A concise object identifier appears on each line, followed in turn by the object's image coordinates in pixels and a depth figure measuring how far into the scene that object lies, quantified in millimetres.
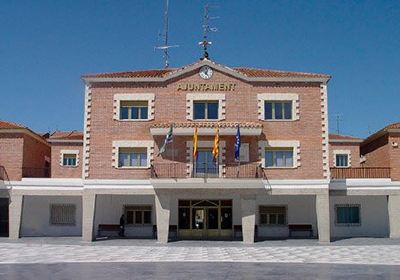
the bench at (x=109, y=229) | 34897
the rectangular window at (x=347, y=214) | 35312
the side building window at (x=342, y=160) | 39903
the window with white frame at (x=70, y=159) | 37953
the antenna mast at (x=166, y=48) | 37850
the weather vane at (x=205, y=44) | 33688
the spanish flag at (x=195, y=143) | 29592
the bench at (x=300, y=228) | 34844
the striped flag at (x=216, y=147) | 29369
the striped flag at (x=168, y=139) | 29469
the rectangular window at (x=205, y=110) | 31516
